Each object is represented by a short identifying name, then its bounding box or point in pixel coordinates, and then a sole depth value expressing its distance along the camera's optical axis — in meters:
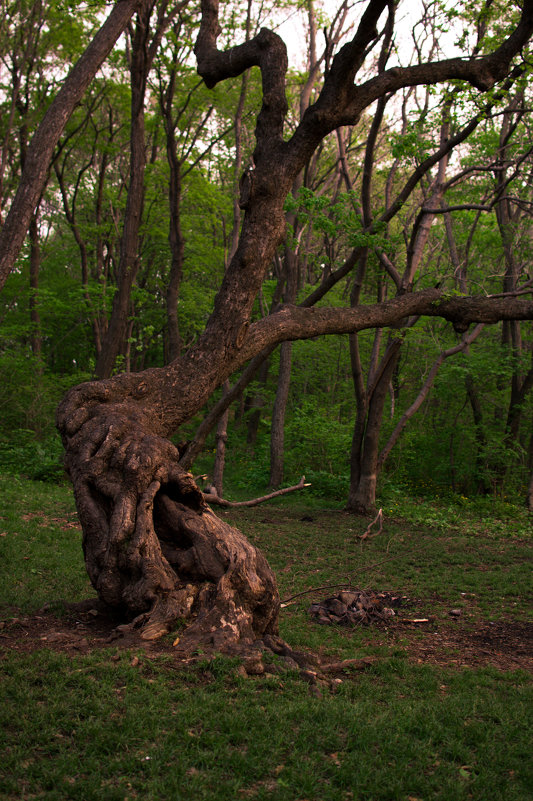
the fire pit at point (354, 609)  6.69
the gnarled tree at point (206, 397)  4.79
